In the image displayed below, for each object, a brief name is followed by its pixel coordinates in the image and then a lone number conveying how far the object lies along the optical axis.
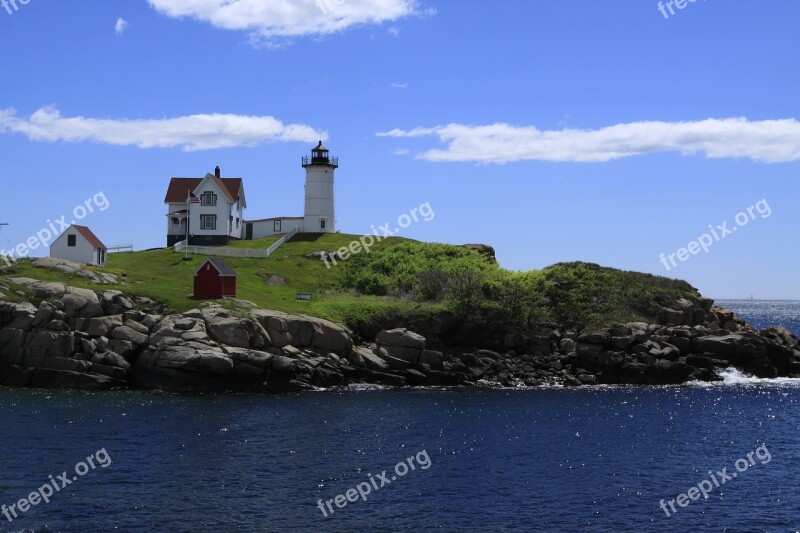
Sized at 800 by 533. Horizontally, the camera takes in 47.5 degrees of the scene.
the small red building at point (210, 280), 73.88
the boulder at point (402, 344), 72.62
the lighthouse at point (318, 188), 115.69
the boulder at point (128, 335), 65.50
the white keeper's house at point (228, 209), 107.44
